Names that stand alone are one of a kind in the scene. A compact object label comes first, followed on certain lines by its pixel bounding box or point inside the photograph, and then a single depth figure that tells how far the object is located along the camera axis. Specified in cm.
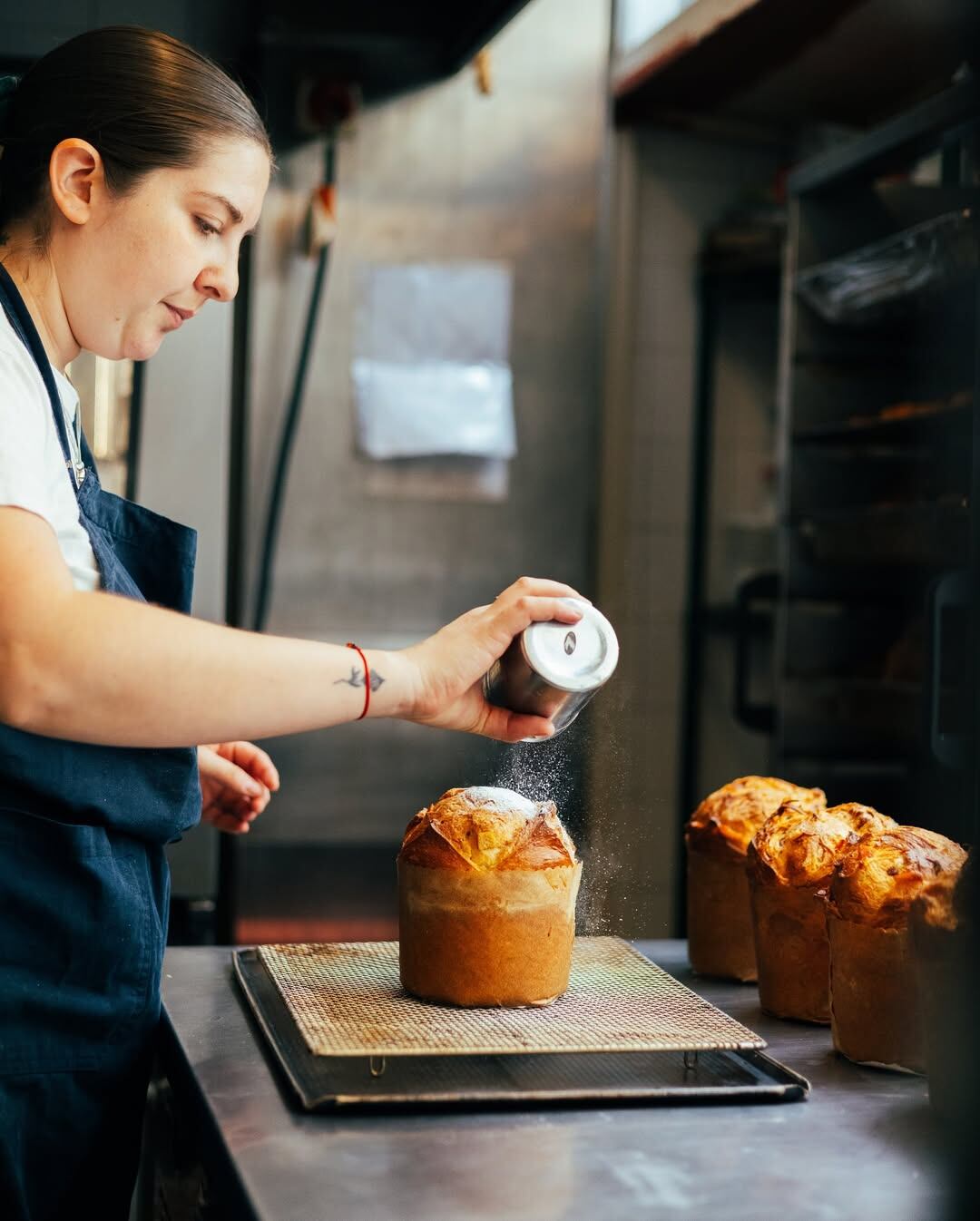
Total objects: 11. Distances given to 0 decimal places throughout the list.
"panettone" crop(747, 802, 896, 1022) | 114
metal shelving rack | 274
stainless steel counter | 77
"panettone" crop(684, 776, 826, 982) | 127
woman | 96
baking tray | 91
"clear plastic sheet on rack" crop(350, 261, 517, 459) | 287
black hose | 279
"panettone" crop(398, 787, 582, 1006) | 110
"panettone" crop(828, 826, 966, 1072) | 102
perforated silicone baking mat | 98
